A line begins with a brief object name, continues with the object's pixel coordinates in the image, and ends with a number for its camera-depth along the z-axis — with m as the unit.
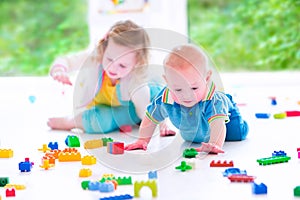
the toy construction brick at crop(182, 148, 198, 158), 2.30
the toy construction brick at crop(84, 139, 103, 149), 2.48
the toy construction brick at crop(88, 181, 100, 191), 1.96
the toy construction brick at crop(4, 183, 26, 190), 2.00
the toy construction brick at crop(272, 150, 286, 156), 2.25
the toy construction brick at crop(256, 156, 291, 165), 2.18
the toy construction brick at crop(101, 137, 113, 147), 2.51
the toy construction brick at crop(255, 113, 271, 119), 2.93
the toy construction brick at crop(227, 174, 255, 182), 1.99
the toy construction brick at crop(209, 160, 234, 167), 2.17
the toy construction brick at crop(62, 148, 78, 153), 2.39
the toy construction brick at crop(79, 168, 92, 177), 2.12
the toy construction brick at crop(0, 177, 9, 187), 2.05
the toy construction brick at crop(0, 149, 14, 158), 2.39
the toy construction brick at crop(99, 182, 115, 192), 1.94
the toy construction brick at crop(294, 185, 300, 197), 1.84
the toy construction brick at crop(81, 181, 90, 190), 1.98
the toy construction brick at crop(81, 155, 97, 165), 2.26
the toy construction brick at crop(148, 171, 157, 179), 2.06
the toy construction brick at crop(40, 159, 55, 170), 2.22
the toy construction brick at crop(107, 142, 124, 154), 2.38
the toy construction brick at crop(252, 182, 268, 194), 1.87
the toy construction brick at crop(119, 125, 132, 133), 2.74
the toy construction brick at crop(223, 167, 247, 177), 2.06
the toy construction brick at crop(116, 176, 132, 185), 2.01
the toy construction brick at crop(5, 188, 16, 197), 1.94
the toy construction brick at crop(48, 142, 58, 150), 2.47
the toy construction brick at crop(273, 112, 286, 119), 2.90
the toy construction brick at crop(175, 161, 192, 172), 2.15
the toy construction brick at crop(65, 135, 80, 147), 2.51
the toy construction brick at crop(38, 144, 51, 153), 2.45
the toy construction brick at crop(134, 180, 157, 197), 1.89
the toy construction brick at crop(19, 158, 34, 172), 2.19
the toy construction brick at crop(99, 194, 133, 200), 1.86
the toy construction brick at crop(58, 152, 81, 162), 2.32
